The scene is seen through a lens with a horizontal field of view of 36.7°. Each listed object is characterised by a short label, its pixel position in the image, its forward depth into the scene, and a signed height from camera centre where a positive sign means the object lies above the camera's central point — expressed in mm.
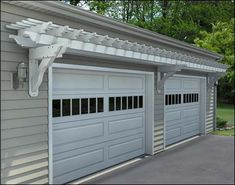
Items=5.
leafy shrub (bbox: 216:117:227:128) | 15795 -1843
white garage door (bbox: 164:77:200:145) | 10648 -866
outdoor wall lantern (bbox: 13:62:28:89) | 5059 +96
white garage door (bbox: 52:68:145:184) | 6352 -795
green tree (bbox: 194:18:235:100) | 19797 +2283
